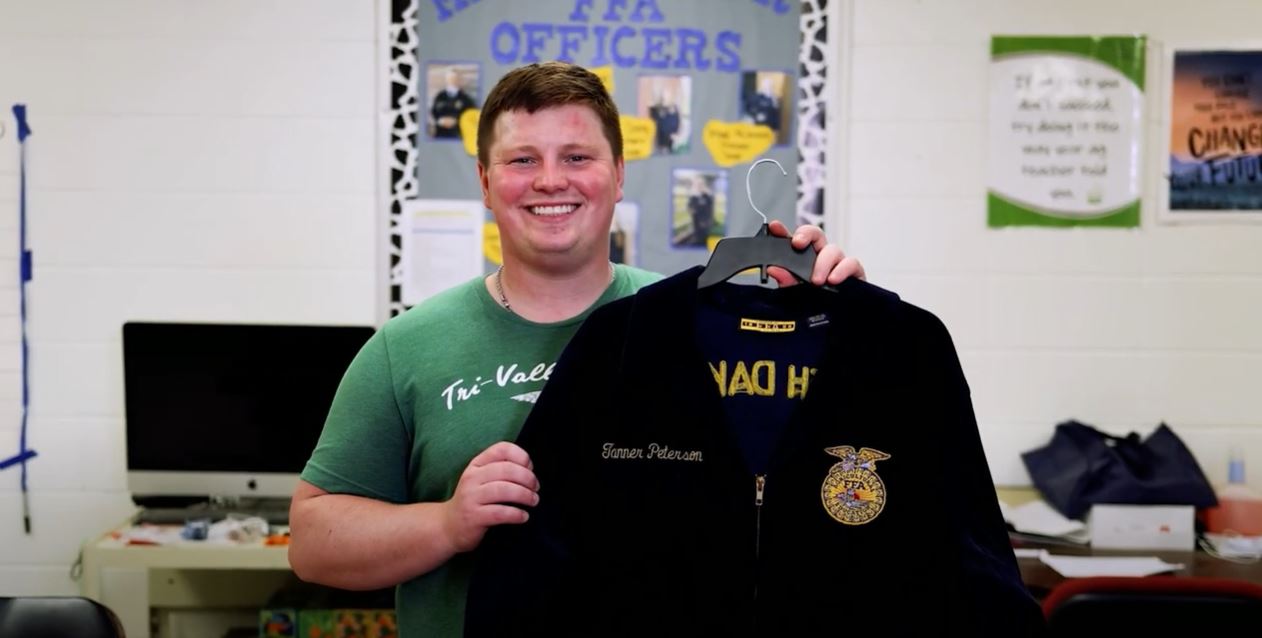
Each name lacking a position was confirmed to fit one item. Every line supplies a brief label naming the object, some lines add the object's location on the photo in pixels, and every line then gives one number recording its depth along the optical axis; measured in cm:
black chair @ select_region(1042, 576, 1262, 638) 167
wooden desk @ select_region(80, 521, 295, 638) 242
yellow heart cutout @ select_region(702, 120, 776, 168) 285
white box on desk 256
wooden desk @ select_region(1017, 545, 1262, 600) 226
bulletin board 283
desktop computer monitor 263
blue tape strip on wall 282
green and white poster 283
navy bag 258
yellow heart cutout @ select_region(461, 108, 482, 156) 284
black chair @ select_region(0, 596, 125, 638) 170
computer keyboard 264
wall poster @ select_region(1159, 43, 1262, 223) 282
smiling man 135
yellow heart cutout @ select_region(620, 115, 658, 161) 285
